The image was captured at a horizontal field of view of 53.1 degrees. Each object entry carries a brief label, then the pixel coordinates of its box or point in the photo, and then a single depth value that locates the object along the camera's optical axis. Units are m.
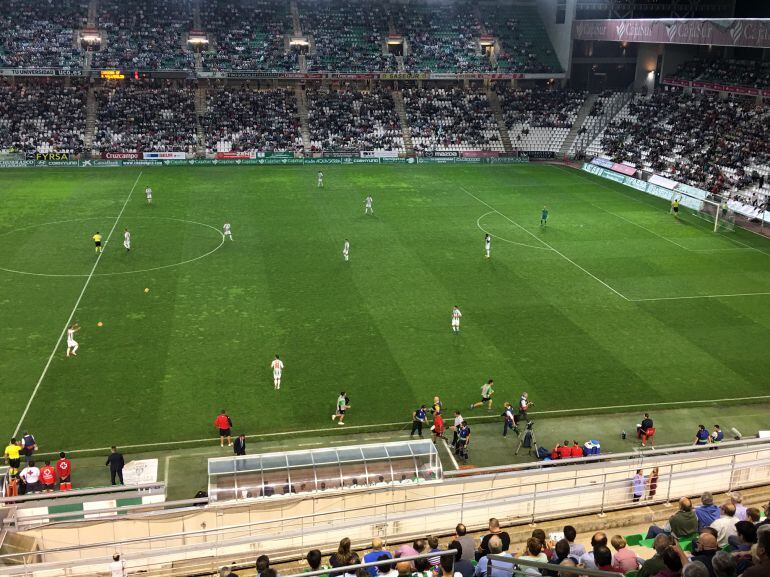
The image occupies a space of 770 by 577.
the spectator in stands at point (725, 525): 10.48
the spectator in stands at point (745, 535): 9.49
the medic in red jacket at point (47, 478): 19.30
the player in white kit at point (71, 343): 26.97
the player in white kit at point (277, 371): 24.97
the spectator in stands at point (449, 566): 9.83
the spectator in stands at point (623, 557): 9.77
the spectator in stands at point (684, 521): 11.05
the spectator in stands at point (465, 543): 10.55
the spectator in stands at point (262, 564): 9.55
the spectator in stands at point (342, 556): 10.02
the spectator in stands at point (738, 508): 11.27
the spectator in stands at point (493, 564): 9.66
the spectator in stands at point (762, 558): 7.86
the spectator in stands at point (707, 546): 9.12
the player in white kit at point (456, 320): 29.47
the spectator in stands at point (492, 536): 10.29
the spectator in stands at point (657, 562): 8.87
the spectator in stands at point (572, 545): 10.23
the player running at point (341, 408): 23.30
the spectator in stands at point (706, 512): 11.32
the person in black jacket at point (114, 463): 19.70
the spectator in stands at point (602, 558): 9.39
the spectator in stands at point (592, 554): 9.59
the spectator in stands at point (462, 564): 9.99
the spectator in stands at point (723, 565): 8.22
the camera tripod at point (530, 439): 22.16
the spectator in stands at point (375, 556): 10.08
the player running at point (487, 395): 24.30
